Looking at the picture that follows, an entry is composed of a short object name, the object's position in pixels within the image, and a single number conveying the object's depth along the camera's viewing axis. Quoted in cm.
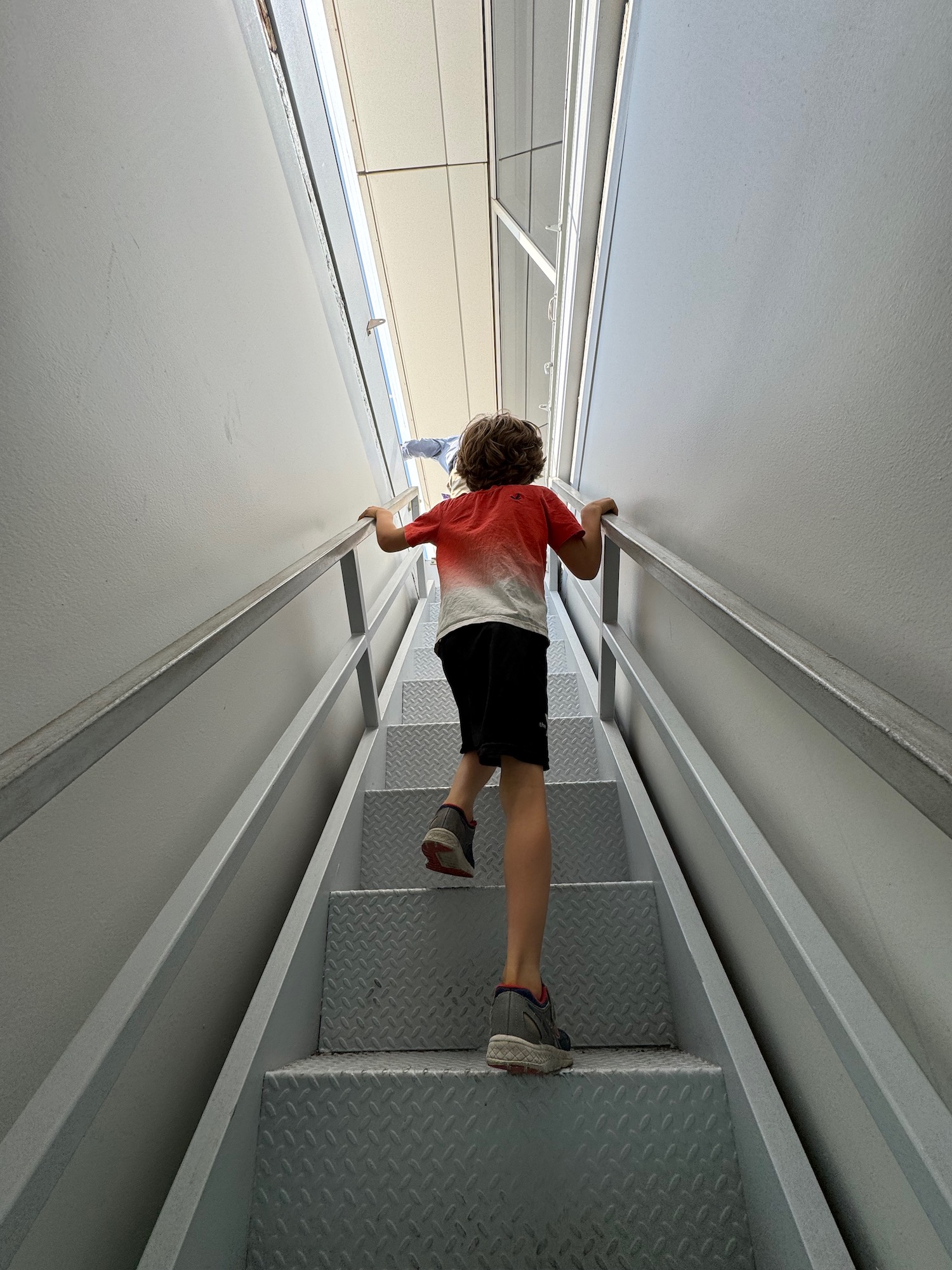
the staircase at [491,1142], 93
